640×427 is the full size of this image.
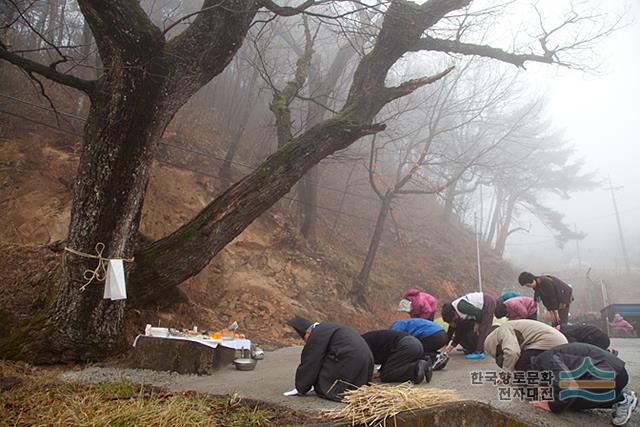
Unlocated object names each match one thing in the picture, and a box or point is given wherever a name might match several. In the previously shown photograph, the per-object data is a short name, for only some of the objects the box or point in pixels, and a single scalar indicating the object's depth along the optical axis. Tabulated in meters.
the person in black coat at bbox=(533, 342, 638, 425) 4.18
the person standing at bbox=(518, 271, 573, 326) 8.15
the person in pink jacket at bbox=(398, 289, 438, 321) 8.31
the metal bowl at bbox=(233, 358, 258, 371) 6.80
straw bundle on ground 3.41
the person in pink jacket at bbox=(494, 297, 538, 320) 7.43
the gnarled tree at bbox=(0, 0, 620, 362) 5.76
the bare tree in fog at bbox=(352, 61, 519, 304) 14.12
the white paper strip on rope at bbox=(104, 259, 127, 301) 5.78
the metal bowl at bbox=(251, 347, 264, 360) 7.72
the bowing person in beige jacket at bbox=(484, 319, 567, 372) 5.01
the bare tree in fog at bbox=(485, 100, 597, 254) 29.86
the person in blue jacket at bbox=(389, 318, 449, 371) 6.71
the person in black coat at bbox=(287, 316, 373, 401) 4.56
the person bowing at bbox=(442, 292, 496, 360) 7.64
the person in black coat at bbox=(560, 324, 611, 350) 6.12
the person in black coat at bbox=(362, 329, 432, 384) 5.31
